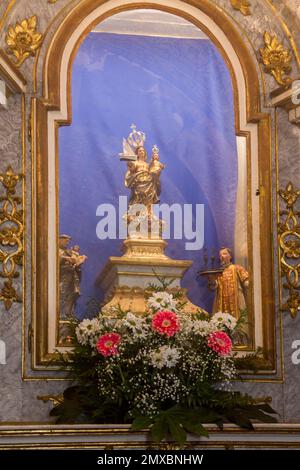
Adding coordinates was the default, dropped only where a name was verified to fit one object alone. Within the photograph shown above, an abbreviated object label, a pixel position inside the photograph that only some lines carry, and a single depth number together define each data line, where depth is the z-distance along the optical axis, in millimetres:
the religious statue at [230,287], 5895
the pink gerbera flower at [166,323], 5262
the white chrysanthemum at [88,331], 5422
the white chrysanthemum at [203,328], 5383
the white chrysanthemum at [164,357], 5168
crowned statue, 5961
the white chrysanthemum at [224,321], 5506
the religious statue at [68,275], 5754
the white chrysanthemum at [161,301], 5402
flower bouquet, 5168
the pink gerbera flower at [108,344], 5250
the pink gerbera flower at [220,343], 5309
